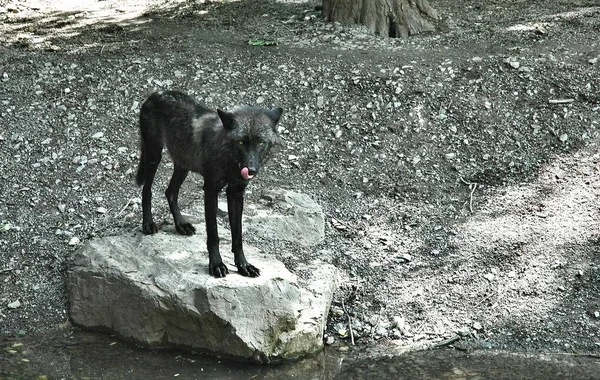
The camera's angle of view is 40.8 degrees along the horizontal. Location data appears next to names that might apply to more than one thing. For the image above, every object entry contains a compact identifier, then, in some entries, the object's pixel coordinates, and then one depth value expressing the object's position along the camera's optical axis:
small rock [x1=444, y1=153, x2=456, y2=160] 9.49
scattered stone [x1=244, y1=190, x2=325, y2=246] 8.12
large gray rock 6.61
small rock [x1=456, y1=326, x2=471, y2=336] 7.17
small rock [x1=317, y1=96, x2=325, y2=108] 10.15
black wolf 6.41
